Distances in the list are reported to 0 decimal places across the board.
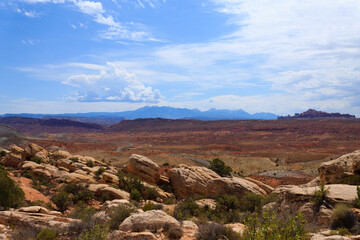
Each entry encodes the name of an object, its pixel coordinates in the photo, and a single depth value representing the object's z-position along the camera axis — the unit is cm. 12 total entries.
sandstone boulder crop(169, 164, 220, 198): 2338
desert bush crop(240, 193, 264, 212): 1653
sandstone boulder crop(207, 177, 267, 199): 2064
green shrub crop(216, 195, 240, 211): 1695
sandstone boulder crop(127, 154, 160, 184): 2534
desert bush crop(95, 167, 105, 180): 2480
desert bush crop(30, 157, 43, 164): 2857
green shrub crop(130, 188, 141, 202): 1944
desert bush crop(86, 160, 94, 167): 2968
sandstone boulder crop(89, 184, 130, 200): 1892
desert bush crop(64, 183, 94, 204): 1849
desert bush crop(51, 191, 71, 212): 1655
